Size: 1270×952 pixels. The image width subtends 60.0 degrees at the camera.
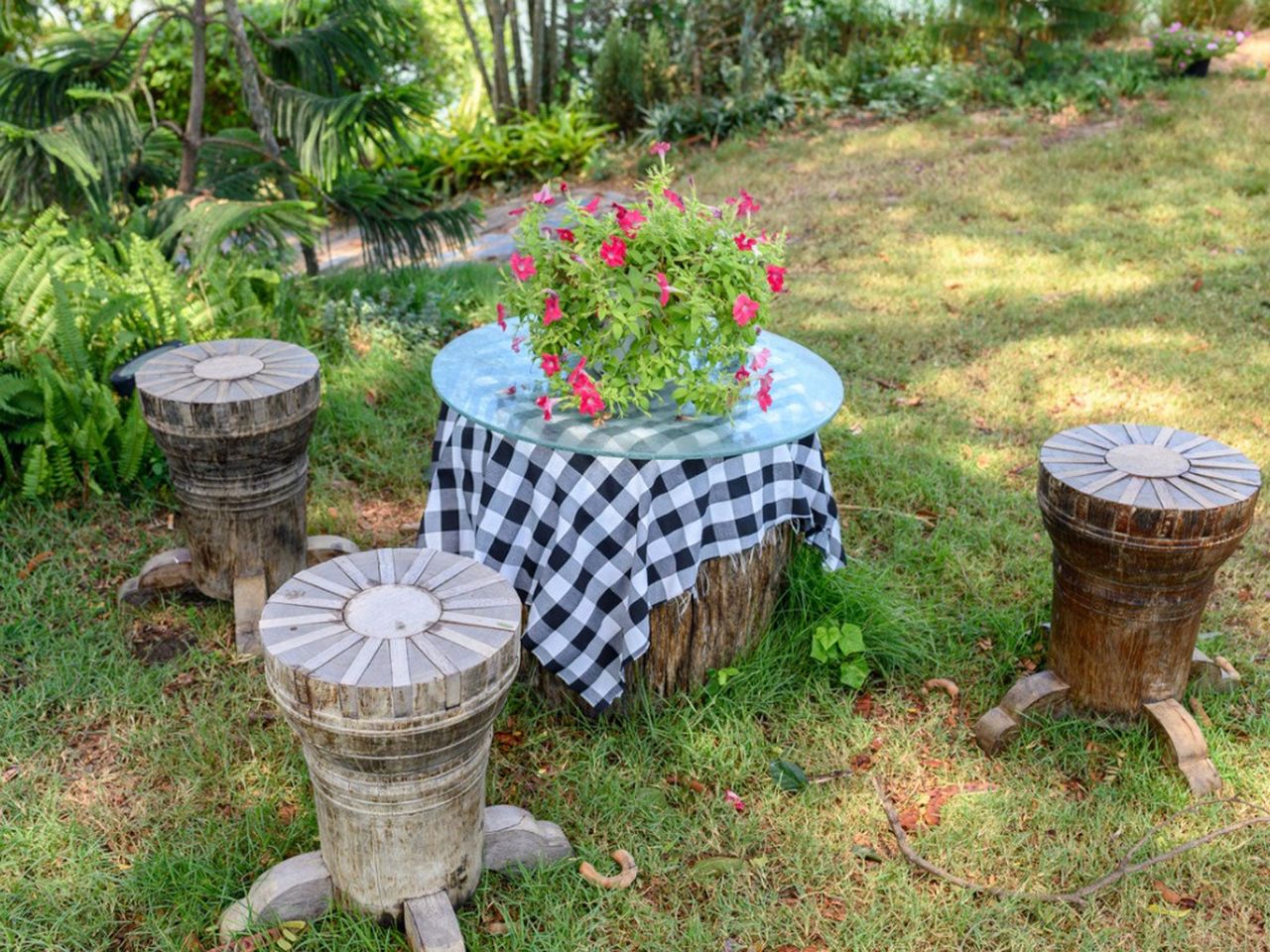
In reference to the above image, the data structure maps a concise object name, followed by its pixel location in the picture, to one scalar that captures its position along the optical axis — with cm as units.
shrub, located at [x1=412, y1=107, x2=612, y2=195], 888
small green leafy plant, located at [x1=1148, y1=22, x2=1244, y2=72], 930
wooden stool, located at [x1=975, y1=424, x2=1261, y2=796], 265
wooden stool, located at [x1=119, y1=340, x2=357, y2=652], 314
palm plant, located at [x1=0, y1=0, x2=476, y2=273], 462
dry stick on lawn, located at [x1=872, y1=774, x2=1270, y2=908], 256
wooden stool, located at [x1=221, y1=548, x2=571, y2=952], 206
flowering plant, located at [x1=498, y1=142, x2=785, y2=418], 266
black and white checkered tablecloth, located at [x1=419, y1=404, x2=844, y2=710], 277
